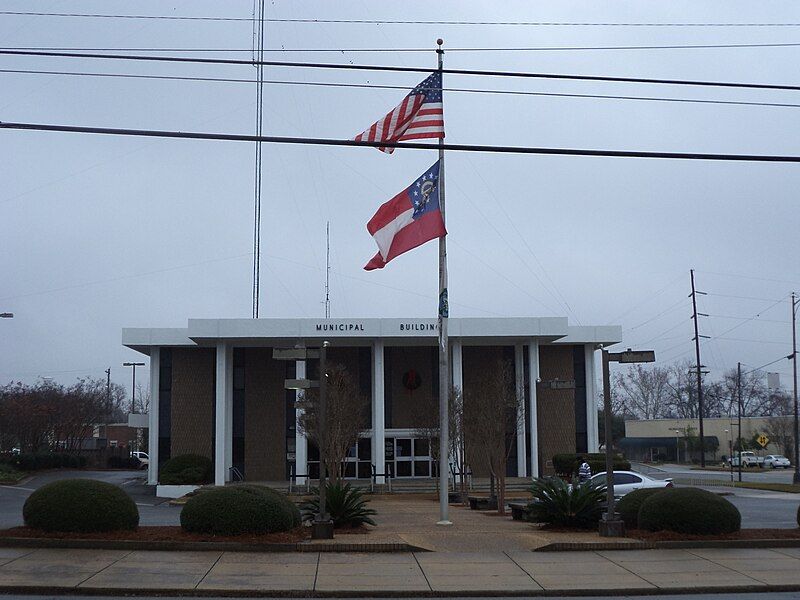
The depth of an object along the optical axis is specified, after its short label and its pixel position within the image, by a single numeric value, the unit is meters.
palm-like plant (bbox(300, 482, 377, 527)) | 20.42
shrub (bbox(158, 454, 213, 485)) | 44.25
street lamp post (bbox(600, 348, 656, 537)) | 18.64
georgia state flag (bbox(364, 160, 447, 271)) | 22.03
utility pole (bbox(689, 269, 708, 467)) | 73.81
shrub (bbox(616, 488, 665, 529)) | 20.03
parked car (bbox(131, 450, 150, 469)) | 73.94
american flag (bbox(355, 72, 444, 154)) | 21.43
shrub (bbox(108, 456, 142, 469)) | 70.19
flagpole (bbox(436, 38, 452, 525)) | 22.92
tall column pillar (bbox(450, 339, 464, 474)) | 46.72
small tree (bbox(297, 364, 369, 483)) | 36.22
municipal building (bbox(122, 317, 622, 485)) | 47.69
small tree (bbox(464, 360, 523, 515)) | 27.64
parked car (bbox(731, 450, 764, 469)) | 84.31
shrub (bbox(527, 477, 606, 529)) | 20.02
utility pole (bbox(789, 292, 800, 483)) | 54.08
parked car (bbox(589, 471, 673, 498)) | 28.49
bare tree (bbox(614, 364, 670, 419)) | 141.38
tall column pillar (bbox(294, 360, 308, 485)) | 45.28
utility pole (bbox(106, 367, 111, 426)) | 96.76
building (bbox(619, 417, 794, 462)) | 98.12
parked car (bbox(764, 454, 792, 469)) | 85.75
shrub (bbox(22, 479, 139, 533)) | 17.11
